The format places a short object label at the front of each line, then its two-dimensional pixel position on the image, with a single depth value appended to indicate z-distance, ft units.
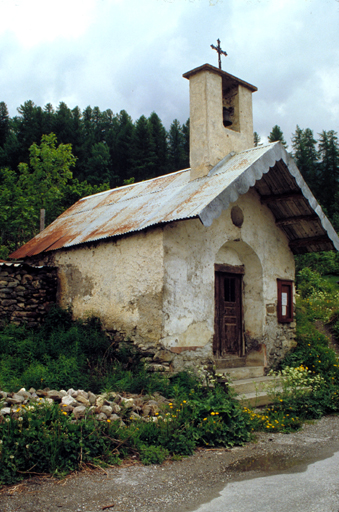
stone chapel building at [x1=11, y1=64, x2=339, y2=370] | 24.21
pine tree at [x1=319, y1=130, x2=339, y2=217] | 127.85
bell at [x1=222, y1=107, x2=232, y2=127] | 31.22
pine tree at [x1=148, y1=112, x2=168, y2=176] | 126.82
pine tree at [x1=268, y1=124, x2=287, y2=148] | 147.41
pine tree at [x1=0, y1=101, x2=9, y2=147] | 137.69
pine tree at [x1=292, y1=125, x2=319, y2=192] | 129.70
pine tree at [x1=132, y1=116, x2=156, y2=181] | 123.65
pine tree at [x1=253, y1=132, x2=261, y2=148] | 163.55
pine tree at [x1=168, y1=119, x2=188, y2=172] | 127.54
